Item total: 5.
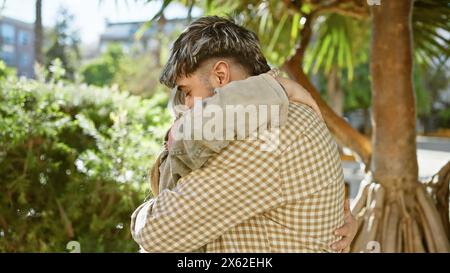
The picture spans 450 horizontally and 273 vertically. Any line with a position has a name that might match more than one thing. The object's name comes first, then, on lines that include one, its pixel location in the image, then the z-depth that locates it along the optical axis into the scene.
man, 1.28
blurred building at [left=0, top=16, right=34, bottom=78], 30.00
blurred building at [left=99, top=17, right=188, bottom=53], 57.03
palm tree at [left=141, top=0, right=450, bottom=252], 3.02
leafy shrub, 3.67
